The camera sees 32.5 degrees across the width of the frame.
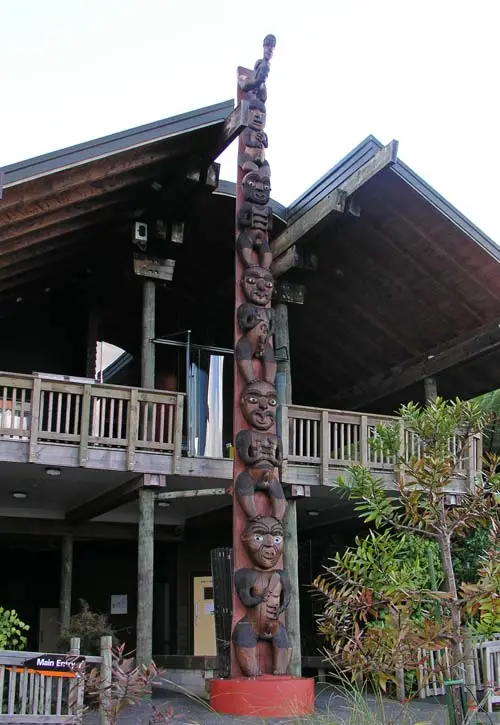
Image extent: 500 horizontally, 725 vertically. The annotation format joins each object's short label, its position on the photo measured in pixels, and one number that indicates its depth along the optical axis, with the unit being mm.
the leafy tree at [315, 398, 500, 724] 4777
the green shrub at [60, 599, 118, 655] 12219
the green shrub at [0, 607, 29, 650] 9938
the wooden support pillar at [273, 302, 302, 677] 13031
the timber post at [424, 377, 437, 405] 16594
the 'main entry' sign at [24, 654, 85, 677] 7945
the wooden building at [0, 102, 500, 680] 12453
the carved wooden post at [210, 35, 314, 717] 8938
